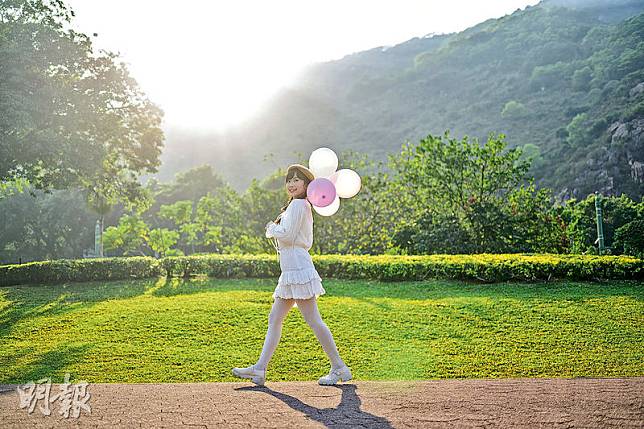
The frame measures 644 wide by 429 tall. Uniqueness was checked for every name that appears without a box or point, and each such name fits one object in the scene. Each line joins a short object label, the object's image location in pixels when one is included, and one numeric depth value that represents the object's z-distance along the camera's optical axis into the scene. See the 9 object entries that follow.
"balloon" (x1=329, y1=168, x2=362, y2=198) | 5.84
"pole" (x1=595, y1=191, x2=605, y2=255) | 16.47
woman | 5.38
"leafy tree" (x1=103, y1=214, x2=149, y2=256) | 24.11
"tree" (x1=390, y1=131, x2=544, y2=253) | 15.45
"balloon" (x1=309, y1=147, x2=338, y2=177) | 5.90
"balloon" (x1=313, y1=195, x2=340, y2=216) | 5.64
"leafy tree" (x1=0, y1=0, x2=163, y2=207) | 13.03
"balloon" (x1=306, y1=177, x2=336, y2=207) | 5.44
